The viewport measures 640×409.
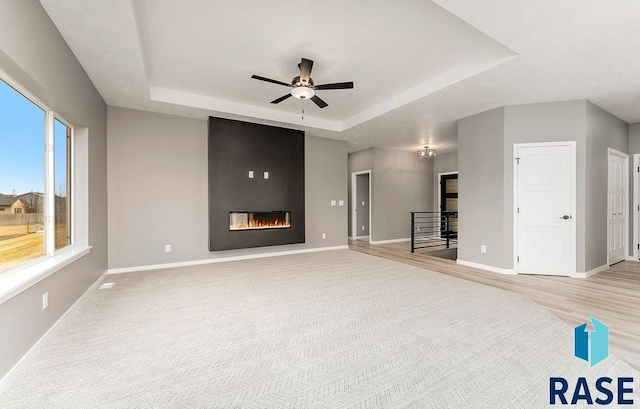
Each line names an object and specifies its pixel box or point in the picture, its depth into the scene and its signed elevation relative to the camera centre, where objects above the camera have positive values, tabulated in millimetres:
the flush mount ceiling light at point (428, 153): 7653 +1371
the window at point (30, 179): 2176 +235
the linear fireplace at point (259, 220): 5324 -336
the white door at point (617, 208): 5027 -118
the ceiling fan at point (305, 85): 3322 +1458
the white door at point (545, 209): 4367 -113
